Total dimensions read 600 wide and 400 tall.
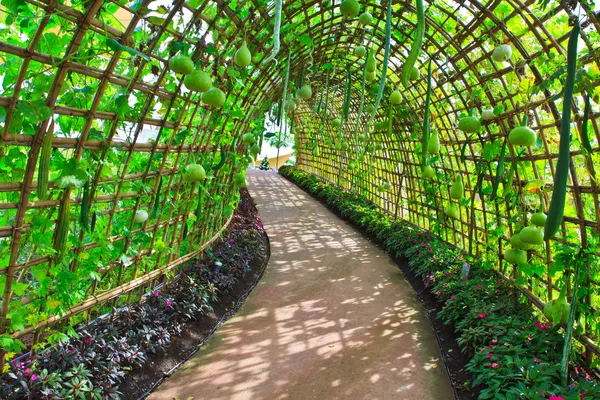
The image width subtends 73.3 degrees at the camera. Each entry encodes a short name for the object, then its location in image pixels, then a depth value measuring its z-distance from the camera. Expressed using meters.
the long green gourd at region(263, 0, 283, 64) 0.89
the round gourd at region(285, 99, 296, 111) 2.54
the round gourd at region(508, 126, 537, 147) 1.91
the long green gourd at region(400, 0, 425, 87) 0.84
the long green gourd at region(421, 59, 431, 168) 1.41
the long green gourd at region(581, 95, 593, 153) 1.29
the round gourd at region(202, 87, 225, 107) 1.63
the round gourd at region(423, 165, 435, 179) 3.36
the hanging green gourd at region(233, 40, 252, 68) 1.67
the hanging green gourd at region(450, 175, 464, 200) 2.94
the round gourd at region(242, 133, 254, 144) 3.05
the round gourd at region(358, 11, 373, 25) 1.93
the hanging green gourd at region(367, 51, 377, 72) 1.79
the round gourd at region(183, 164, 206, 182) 2.03
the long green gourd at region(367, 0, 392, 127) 0.95
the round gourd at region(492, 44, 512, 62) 2.34
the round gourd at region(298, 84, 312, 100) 2.51
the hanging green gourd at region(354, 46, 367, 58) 2.45
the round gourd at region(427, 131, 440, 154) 2.43
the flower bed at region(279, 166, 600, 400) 1.97
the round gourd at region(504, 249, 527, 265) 2.58
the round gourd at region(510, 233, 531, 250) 2.43
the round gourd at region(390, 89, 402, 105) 2.30
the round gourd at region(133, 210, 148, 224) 2.42
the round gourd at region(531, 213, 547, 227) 2.08
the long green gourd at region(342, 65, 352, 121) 1.79
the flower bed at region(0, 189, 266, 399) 1.79
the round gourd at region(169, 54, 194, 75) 1.49
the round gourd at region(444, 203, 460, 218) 3.50
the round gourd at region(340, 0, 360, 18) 1.58
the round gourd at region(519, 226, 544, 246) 1.97
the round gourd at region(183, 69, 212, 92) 1.49
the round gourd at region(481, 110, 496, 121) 2.88
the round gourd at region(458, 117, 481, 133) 2.47
